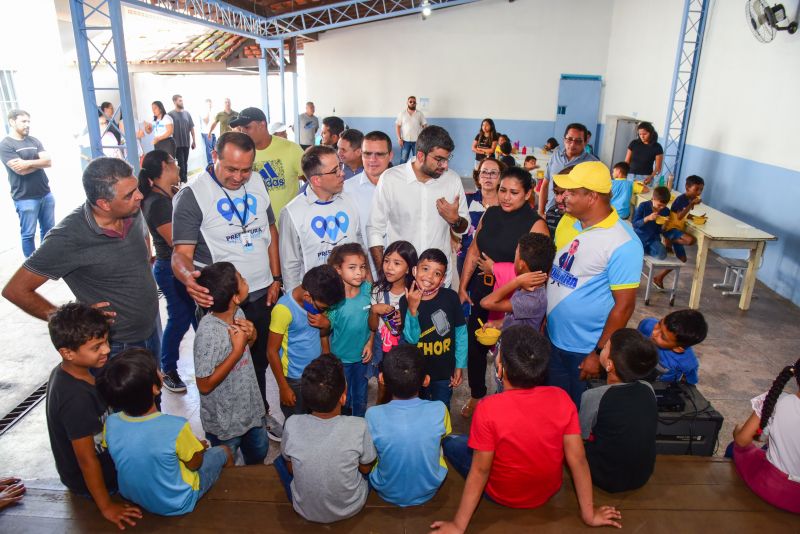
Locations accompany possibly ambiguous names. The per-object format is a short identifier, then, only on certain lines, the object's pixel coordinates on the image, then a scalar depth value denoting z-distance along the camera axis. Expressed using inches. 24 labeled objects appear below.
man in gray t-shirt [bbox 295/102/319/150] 499.2
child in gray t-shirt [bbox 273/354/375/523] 72.1
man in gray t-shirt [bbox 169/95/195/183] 383.6
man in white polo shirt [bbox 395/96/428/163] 465.4
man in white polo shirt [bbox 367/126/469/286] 123.9
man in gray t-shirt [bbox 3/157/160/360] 87.9
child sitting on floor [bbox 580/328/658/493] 78.7
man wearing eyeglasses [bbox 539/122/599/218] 187.9
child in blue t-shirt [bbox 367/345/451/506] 75.6
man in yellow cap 96.2
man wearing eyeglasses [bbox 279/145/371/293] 111.5
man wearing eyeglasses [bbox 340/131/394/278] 137.3
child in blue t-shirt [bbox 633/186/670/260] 199.5
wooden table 191.6
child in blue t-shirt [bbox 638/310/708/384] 99.4
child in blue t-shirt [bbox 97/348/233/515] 70.4
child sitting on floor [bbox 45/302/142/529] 74.0
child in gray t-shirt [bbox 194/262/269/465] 86.1
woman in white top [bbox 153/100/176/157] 363.6
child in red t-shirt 70.6
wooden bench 79.3
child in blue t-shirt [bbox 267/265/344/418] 91.2
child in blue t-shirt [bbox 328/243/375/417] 100.3
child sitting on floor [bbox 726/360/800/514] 78.7
